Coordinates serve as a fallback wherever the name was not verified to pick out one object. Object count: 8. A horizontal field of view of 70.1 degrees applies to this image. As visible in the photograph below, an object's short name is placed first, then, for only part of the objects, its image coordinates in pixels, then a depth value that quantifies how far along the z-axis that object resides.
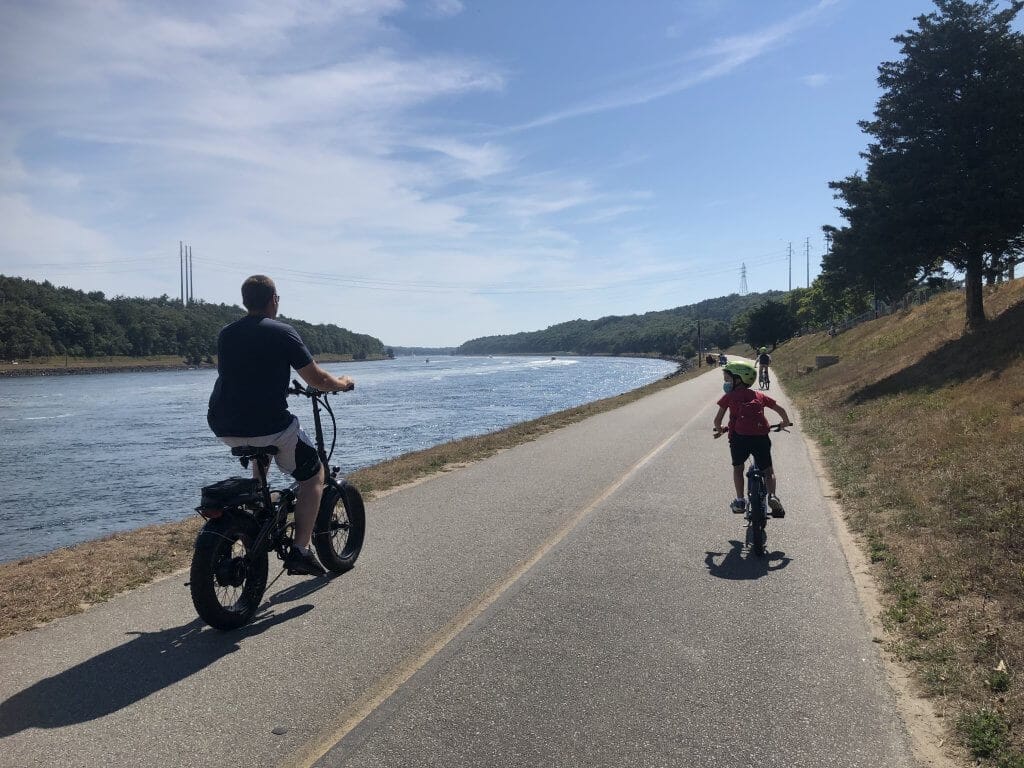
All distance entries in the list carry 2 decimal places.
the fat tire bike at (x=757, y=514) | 6.50
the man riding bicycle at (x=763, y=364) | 30.61
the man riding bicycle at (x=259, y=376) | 4.70
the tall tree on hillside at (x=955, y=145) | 19.25
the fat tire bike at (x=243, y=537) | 4.38
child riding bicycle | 6.87
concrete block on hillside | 36.07
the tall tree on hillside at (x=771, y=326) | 99.19
